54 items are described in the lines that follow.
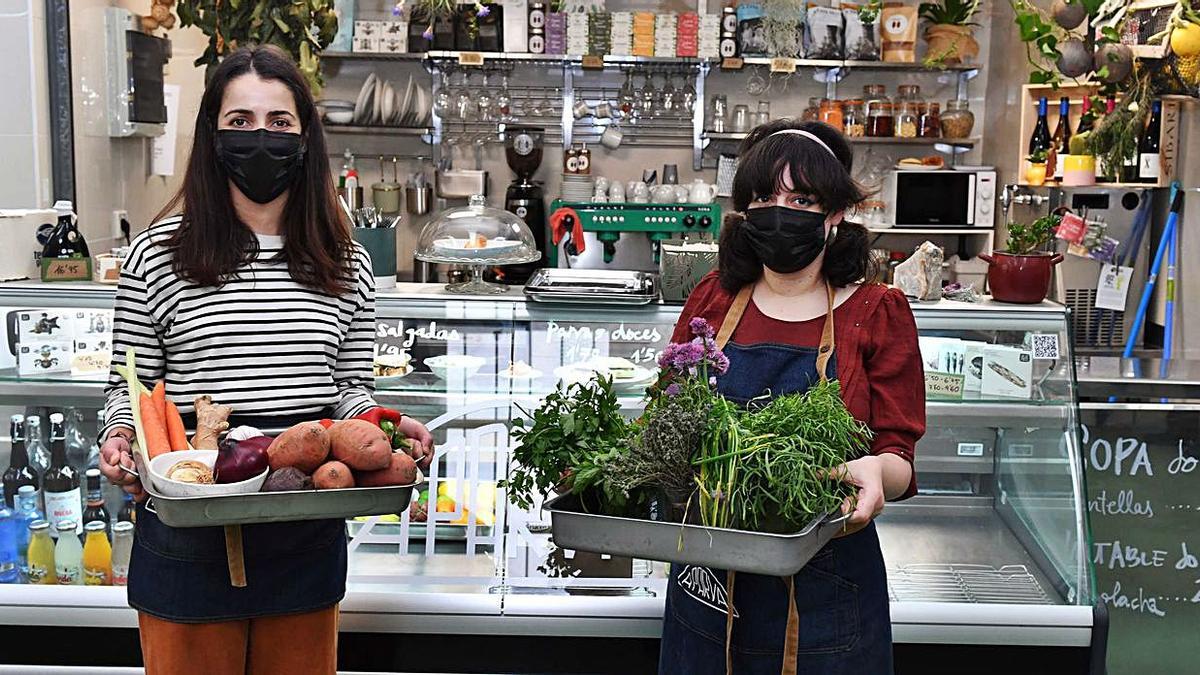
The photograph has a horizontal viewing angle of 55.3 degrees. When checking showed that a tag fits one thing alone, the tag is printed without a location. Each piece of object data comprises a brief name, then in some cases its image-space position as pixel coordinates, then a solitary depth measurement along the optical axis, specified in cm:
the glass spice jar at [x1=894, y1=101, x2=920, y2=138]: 667
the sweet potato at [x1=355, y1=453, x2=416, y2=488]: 177
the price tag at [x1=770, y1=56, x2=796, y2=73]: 642
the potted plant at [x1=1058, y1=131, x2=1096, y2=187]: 534
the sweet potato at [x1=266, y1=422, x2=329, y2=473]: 173
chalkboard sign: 314
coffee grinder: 662
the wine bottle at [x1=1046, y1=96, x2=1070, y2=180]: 581
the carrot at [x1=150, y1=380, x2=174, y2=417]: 183
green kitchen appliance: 575
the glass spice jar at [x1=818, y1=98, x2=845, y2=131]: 664
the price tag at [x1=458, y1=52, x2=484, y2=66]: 648
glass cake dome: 322
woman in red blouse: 187
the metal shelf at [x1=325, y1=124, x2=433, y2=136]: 665
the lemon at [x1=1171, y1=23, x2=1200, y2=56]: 361
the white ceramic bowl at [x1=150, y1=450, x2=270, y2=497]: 167
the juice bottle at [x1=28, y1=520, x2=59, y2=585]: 271
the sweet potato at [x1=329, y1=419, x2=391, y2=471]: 175
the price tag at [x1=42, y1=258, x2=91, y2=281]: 338
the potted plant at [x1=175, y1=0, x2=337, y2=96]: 344
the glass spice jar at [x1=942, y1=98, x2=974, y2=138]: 674
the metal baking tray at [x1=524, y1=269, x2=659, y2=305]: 294
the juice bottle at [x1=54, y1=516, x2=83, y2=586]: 269
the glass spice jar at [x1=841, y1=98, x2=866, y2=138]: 667
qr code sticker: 278
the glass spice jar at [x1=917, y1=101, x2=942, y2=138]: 672
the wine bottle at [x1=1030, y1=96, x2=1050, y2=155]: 606
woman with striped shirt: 187
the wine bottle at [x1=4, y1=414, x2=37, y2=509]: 283
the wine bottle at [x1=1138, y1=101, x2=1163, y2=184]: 529
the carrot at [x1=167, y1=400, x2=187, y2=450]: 181
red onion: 169
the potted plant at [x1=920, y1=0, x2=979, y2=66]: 651
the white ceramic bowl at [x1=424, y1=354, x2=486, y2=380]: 288
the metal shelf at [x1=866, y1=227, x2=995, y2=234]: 651
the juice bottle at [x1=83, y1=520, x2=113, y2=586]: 268
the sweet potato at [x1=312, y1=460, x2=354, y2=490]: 172
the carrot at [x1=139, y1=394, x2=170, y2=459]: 176
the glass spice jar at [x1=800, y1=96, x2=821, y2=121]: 670
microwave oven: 650
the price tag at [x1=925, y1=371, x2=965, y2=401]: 279
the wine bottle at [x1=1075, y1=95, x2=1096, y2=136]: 477
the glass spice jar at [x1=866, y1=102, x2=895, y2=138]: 668
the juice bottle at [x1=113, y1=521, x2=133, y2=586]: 269
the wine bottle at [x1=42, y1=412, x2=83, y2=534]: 280
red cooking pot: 292
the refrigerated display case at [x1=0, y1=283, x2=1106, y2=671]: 253
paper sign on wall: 564
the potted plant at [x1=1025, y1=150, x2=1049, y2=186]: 582
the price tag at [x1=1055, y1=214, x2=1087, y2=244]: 532
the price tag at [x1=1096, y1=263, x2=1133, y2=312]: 563
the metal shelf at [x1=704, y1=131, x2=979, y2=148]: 665
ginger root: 180
